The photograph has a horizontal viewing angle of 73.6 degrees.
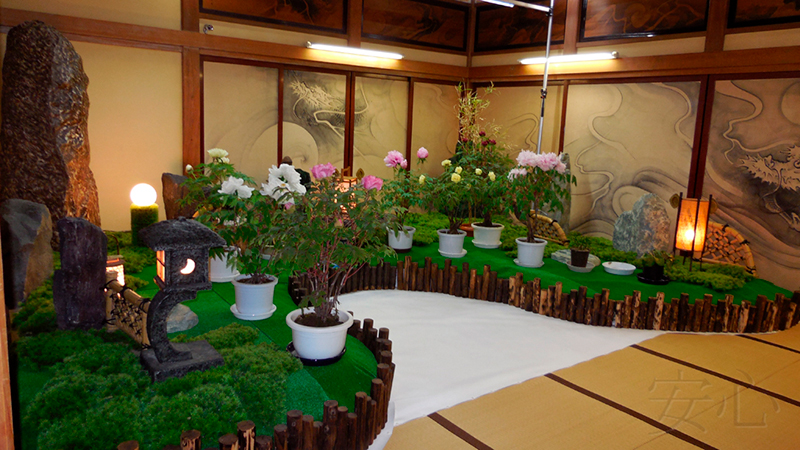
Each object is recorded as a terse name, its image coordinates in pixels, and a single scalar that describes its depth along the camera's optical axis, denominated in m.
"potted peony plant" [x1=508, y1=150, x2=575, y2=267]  5.15
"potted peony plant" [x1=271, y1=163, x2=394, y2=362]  2.68
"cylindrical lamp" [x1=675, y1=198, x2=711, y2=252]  4.98
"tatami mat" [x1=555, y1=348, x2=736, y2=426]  3.33
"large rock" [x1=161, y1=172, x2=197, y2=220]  5.50
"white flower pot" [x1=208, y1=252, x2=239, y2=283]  4.13
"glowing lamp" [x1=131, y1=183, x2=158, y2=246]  4.89
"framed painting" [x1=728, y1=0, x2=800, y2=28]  5.37
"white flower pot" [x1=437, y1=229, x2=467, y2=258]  5.55
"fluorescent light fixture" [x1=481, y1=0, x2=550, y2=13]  6.50
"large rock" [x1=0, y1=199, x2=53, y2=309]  3.25
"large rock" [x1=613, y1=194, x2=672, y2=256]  5.66
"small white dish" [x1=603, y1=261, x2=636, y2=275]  5.27
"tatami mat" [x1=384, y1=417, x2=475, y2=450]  2.80
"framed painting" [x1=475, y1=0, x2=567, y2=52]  7.28
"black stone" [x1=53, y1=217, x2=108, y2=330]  2.83
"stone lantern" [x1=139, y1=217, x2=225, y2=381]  2.31
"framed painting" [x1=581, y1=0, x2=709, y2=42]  6.04
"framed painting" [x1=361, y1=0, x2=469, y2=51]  7.56
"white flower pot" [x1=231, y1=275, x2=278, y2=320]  3.39
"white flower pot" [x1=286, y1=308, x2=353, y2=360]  2.77
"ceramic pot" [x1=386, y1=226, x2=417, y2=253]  5.57
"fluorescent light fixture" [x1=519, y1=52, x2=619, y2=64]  6.53
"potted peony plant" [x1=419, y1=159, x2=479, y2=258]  5.41
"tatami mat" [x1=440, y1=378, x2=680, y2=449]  2.88
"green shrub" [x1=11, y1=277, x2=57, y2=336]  2.91
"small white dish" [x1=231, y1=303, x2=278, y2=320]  3.43
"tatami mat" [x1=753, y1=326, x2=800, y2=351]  4.43
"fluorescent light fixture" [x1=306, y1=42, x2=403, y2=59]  7.06
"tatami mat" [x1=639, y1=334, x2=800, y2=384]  3.88
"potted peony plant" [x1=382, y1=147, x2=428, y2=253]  4.98
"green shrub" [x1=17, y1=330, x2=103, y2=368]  2.56
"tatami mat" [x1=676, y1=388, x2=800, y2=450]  2.96
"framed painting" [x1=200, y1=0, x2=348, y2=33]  6.43
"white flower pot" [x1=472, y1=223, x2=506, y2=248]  5.97
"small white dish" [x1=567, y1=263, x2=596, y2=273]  5.27
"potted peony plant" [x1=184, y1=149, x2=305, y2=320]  2.95
